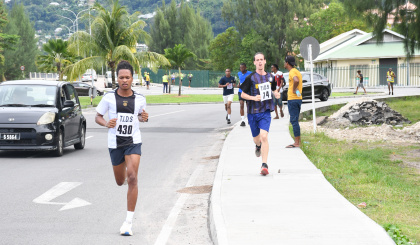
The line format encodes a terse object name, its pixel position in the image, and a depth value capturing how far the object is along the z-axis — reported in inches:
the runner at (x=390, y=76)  1545.3
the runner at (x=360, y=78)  1742.1
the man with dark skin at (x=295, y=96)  534.3
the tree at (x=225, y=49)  3590.3
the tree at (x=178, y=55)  2148.1
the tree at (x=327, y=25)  3166.8
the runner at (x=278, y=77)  821.1
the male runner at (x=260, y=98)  413.4
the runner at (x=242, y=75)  717.9
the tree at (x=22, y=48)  3914.9
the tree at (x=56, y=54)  2438.2
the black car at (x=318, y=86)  1341.0
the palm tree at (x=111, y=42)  1639.9
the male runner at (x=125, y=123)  281.7
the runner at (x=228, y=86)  842.2
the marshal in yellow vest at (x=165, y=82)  2279.4
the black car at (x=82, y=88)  2197.3
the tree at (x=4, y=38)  2829.7
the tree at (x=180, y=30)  4205.2
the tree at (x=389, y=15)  886.4
